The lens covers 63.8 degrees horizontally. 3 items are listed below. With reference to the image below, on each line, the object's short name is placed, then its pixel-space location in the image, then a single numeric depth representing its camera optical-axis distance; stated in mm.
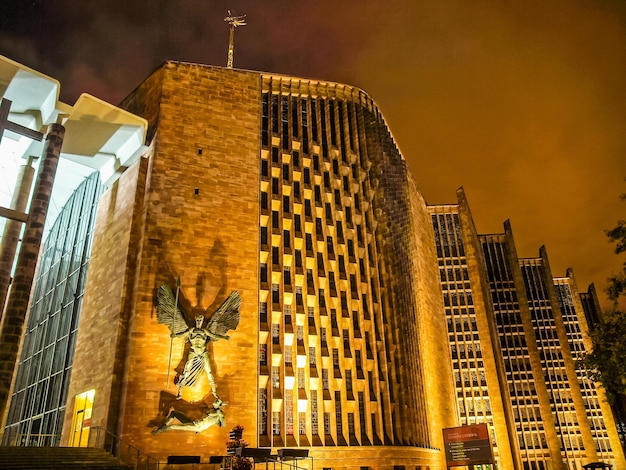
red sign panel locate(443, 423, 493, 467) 21984
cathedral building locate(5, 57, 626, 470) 20125
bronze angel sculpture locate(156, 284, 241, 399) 19828
